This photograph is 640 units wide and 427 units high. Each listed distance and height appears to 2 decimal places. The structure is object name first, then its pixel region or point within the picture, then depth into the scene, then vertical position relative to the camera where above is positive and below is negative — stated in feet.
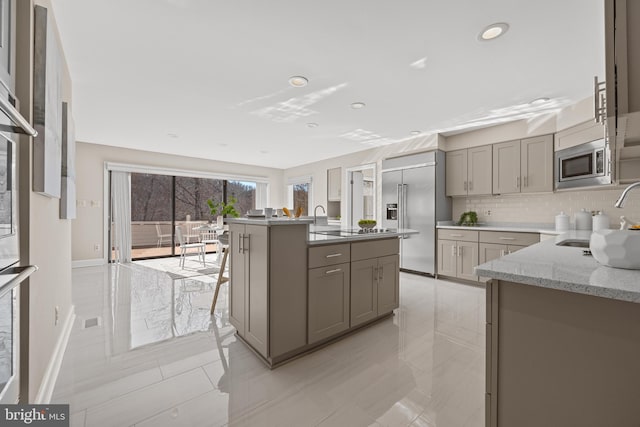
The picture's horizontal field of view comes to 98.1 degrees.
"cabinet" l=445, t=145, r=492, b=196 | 14.19 +2.23
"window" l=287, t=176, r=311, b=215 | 24.97 +1.93
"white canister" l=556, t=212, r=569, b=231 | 11.65 -0.41
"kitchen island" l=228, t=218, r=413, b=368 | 6.51 -1.90
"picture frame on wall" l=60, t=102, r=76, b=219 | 7.13 +1.18
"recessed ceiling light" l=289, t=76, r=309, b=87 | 9.21 +4.47
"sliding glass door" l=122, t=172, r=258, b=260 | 25.03 +0.73
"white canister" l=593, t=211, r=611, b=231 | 10.34 -0.30
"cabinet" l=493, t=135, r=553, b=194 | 12.28 +2.22
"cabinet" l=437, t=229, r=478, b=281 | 13.76 -2.04
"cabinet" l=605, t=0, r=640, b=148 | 3.07 +1.79
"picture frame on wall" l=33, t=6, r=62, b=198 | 4.43 +1.79
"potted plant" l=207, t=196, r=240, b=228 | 12.77 +0.20
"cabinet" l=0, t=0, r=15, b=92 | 3.41 +2.21
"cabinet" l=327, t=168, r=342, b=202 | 22.06 +2.29
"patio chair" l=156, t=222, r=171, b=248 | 25.76 -2.08
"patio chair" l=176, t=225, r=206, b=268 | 18.54 -2.24
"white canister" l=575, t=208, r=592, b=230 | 11.34 -0.28
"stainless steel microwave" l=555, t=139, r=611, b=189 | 9.46 +1.76
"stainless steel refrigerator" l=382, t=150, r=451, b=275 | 15.30 +0.62
